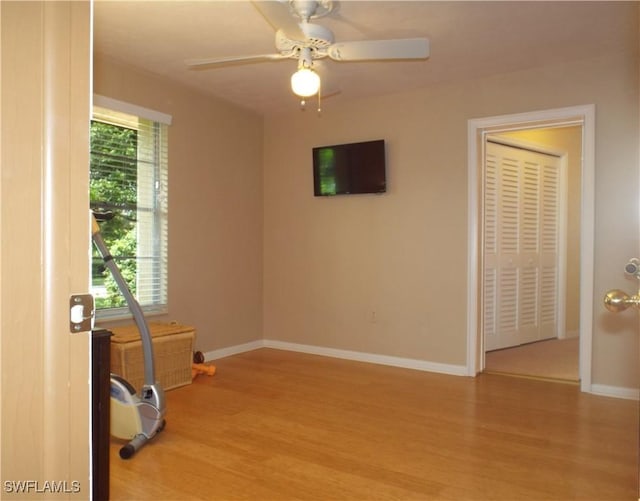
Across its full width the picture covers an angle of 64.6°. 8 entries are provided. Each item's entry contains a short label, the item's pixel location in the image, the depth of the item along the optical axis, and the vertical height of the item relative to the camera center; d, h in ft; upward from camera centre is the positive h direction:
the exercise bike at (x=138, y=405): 9.31 -3.06
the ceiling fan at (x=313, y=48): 8.77 +3.52
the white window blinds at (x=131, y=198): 13.03 +1.16
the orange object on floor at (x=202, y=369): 14.03 -3.56
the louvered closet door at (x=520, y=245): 17.72 -0.06
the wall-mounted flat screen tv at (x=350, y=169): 15.75 +2.37
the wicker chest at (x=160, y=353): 11.82 -2.81
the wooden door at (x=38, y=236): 2.72 +0.02
